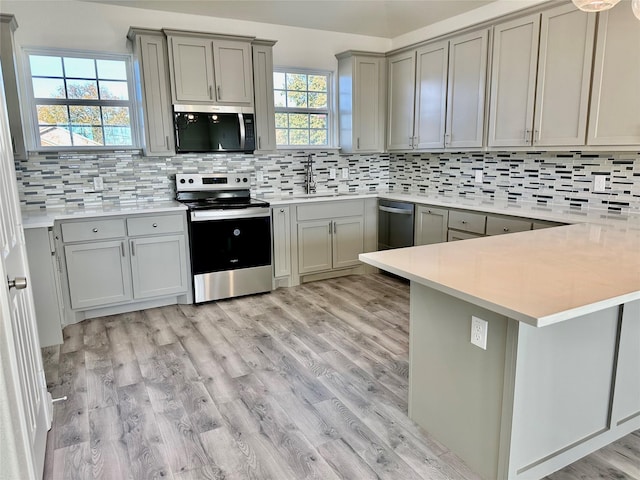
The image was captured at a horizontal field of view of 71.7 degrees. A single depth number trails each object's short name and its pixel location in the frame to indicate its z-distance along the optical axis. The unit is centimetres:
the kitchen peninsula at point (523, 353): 156
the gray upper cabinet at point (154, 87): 370
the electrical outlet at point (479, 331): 169
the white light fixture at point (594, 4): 188
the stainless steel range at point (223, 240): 382
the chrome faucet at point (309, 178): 482
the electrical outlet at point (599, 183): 334
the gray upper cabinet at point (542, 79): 313
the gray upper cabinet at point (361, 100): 471
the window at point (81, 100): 374
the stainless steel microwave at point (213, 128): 390
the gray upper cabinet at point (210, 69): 380
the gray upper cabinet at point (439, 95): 390
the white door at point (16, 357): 132
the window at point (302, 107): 474
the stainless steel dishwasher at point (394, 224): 435
